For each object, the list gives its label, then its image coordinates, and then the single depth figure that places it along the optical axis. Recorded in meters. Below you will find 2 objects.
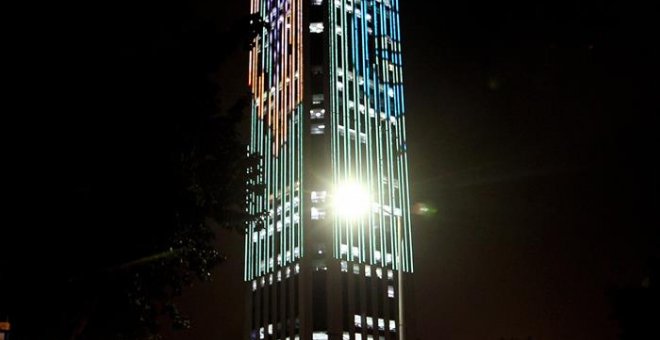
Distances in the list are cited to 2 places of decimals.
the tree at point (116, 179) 10.69
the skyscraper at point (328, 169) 64.56
